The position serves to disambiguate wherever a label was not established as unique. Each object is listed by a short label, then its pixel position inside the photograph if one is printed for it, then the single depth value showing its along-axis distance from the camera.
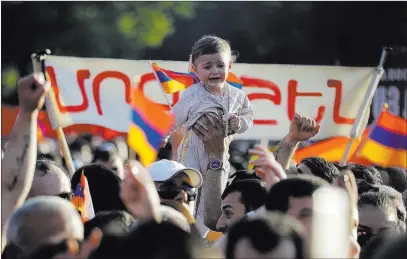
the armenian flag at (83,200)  10.85
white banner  18.38
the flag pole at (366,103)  17.82
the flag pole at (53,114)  14.71
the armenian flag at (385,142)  18.73
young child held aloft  12.01
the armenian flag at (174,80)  14.35
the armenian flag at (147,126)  11.75
